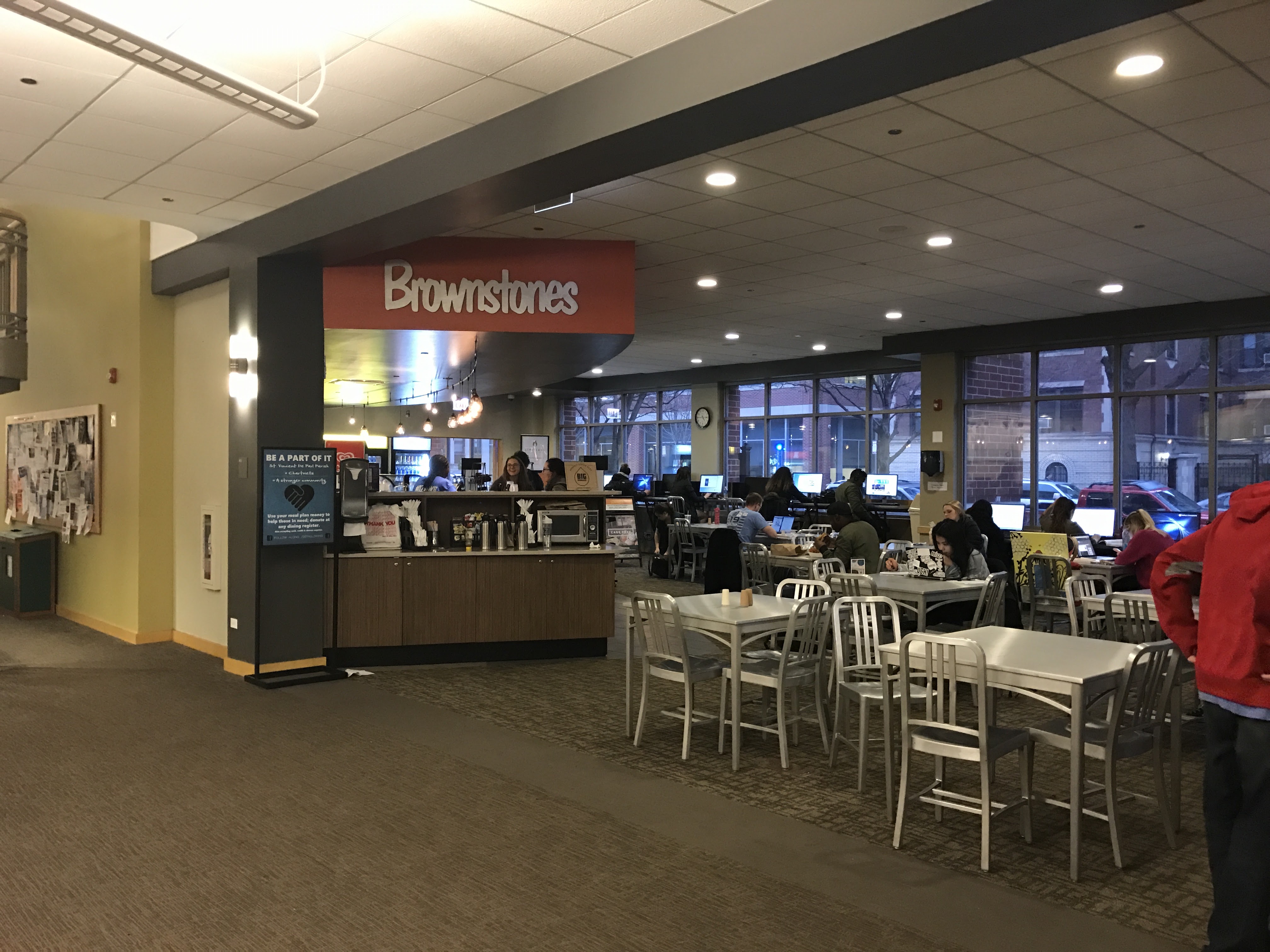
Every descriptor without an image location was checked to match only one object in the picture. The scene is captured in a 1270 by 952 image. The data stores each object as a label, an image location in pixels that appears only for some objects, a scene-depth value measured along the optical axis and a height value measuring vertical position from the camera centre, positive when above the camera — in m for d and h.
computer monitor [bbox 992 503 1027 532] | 11.45 -0.60
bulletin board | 8.77 -0.04
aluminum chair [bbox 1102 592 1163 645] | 5.78 -0.89
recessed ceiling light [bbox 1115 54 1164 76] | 4.36 +1.76
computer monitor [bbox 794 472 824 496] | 15.69 -0.30
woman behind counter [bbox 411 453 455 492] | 12.80 -0.14
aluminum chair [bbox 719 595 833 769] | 5.00 -1.07
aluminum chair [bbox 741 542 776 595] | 9.08 -0.96
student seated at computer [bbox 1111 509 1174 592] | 7.17 -0.62
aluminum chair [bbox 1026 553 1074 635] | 7.97 -1.01
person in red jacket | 2.71 -0.69
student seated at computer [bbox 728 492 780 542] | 10.03 -0.59
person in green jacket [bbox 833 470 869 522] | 11.09 -0.37
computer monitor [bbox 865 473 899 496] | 14.50 -0.32
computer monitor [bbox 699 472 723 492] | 16.88 -0.32
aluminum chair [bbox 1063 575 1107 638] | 5.99 -0.93
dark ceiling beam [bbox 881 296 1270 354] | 10.36 +1.54
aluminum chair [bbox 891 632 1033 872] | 3.73 -1.06
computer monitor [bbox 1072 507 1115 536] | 10.80 -0.62
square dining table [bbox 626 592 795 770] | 5.01 -0.80
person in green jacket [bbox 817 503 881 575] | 7.81 -0.60
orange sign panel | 7.51 +1.36
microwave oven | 7.73 -0.47
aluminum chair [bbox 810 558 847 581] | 6.80 -0.73
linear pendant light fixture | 2.90 +1.31
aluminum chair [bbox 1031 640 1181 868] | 3.78 -1.04
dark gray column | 6.92 +0.22
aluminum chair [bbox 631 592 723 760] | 5.19 -1.00
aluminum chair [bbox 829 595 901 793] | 4.56 -1.00
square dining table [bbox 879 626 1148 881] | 3.67 -0.79
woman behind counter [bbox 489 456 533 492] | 9.35 -0.12
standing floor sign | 6.74 -0.22
